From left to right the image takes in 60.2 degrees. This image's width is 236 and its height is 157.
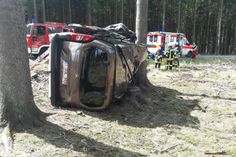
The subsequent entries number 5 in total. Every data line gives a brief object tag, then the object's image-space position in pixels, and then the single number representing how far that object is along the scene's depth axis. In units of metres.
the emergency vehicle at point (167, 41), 17.04
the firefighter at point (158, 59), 11.17
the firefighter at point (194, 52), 17.76
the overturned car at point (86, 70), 4.42
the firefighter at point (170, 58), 10.90
